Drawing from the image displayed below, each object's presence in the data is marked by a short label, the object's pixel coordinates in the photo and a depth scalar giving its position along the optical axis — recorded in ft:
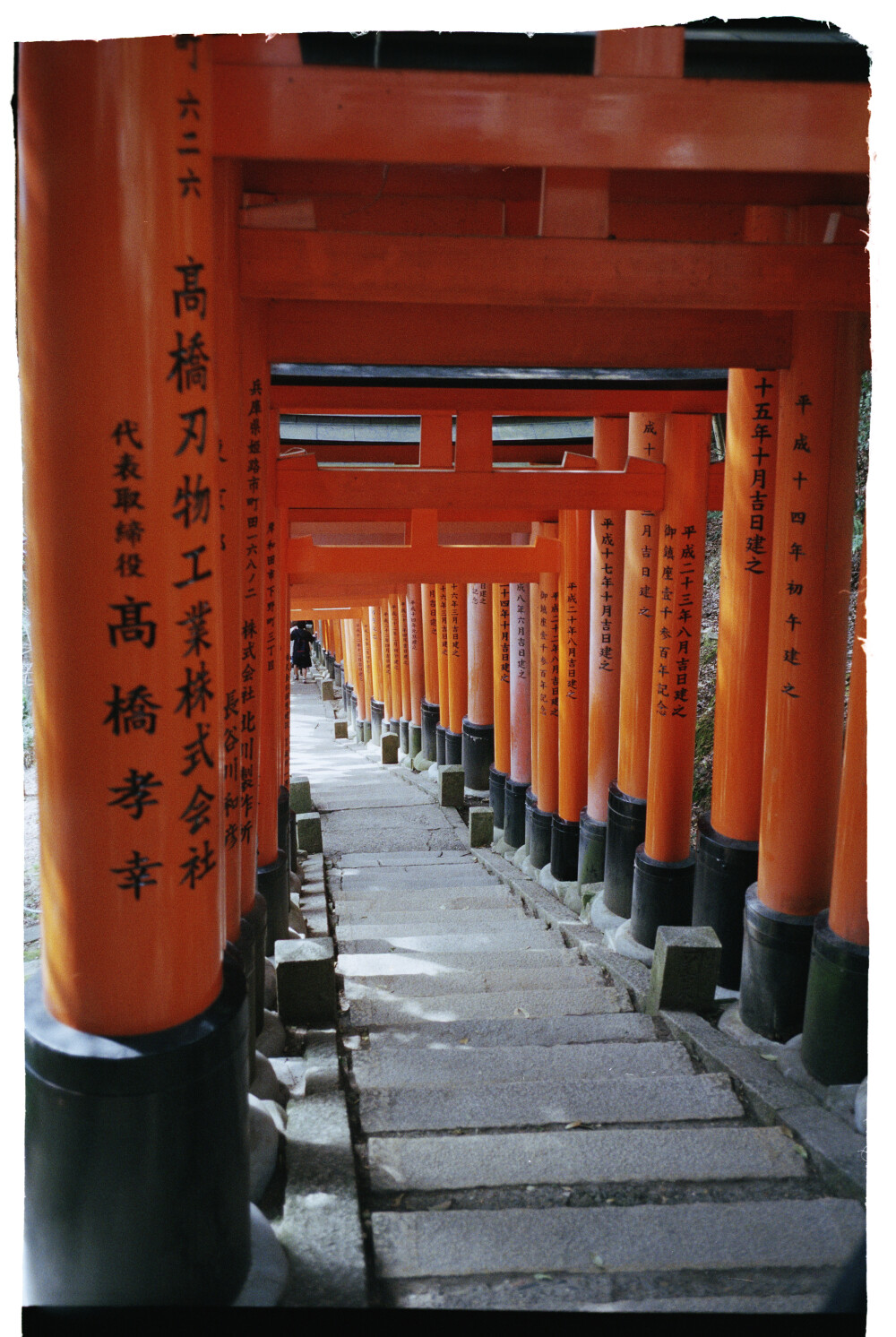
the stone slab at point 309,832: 33.65
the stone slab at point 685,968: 14.58
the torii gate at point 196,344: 6.43
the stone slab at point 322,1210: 8.04
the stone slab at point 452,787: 43.75
